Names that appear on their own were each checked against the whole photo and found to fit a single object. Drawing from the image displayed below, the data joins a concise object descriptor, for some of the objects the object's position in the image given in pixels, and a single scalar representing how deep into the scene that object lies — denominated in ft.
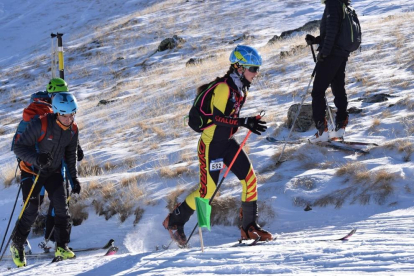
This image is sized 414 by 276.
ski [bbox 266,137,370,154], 50.11
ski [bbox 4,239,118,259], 44.50
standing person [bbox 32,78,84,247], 44.01
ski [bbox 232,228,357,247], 34.02
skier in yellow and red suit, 35.45
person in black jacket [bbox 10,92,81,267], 37.91
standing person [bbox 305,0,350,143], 46.96
